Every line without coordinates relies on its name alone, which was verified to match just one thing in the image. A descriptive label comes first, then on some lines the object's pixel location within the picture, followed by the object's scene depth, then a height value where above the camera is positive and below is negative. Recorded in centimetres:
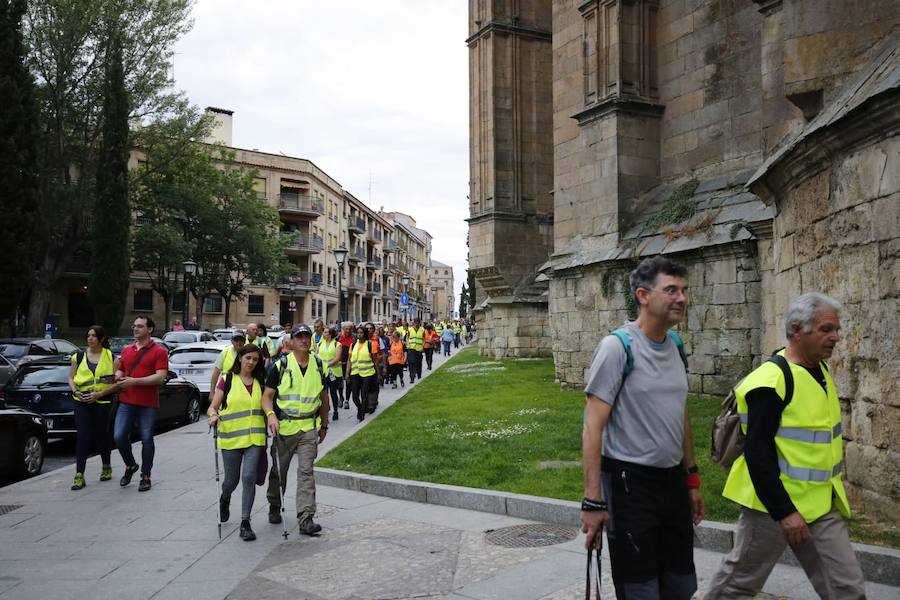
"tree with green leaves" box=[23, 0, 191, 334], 2933 +970
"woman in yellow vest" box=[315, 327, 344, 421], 1489 -74
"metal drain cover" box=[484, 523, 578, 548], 591 -174
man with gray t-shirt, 304 -54
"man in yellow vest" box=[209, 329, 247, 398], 1070 -50
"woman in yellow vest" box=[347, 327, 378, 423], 1456 -95
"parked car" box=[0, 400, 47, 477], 921 -150
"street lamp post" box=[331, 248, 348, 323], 2495 +222
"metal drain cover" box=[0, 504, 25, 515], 759 -189
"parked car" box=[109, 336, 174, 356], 2275 -64
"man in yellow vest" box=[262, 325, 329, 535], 648 -83
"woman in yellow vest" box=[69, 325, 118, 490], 855 -83
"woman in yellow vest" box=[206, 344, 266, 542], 659 -93
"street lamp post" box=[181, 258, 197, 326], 2900 +212
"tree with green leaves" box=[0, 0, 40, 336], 2558 +549
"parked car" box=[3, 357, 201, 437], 1167 -108
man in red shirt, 847 -79
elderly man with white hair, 314 -64
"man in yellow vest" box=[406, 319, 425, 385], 2328 -86
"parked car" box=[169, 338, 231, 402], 1727 -93
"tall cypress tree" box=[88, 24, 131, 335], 3017 +466
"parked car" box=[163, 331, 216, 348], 2337 -49
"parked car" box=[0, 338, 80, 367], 1783 -64
